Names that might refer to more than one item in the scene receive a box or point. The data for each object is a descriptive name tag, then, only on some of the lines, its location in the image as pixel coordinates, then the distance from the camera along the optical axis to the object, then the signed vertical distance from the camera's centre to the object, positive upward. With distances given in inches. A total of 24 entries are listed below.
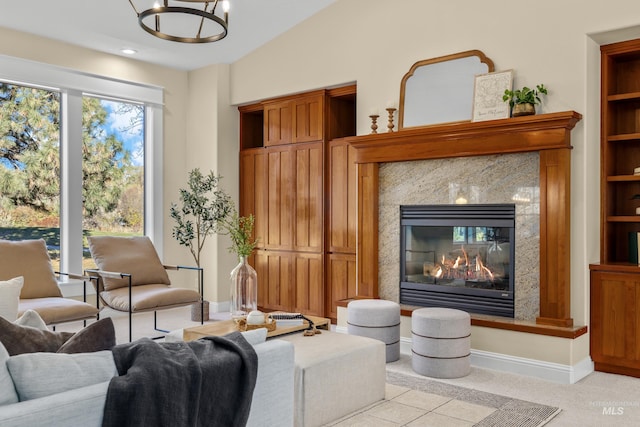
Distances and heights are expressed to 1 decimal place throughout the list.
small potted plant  160.9 +34.6
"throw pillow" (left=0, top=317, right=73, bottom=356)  70.1 -16.0
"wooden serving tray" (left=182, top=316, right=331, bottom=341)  132.0 -27.7
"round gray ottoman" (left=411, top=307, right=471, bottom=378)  153.0 -35.7
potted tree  243.3 +3.5
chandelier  209.2 +75.2
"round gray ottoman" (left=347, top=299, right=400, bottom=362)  167.3 -32.2
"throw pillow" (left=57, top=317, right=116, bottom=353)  71.7 -16.1
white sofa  57.8 -20.9
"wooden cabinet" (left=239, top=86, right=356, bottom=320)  221.3 +7.4
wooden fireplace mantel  154.6 +19.0
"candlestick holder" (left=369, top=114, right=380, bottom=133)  195.9 +33.8
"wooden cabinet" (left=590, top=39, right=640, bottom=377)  154.8 -1.0
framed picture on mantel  167.6 +37.3
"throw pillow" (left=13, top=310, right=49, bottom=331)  79.6 -14.9
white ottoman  116.6 -35.6
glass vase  150.7 -19.7
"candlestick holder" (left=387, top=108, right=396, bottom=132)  191.2 +34.1
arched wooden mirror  177.2 +42.7
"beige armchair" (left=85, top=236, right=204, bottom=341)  183.5 -21.8
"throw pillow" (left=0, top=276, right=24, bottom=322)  110.2 -16.5
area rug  122.1 -45.2
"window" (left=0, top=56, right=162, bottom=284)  212.7 +24.8
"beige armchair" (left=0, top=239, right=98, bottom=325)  159.3 -19.7
